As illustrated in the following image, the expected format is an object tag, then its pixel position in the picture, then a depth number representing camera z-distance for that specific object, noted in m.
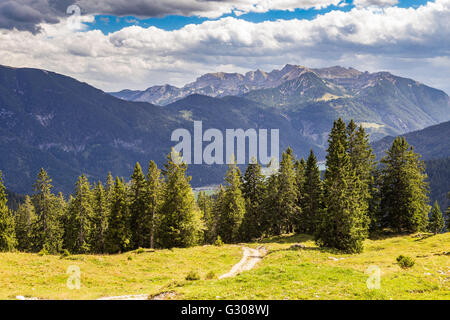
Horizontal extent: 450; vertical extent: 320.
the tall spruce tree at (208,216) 91.79
